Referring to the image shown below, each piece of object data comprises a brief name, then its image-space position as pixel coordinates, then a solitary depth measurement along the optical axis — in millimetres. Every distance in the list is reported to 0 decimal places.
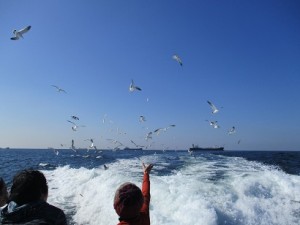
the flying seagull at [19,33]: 10016
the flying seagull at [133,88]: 13020
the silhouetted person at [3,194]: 2344
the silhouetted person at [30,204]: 1937
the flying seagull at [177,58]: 11770
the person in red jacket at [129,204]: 2191
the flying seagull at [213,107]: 14352
